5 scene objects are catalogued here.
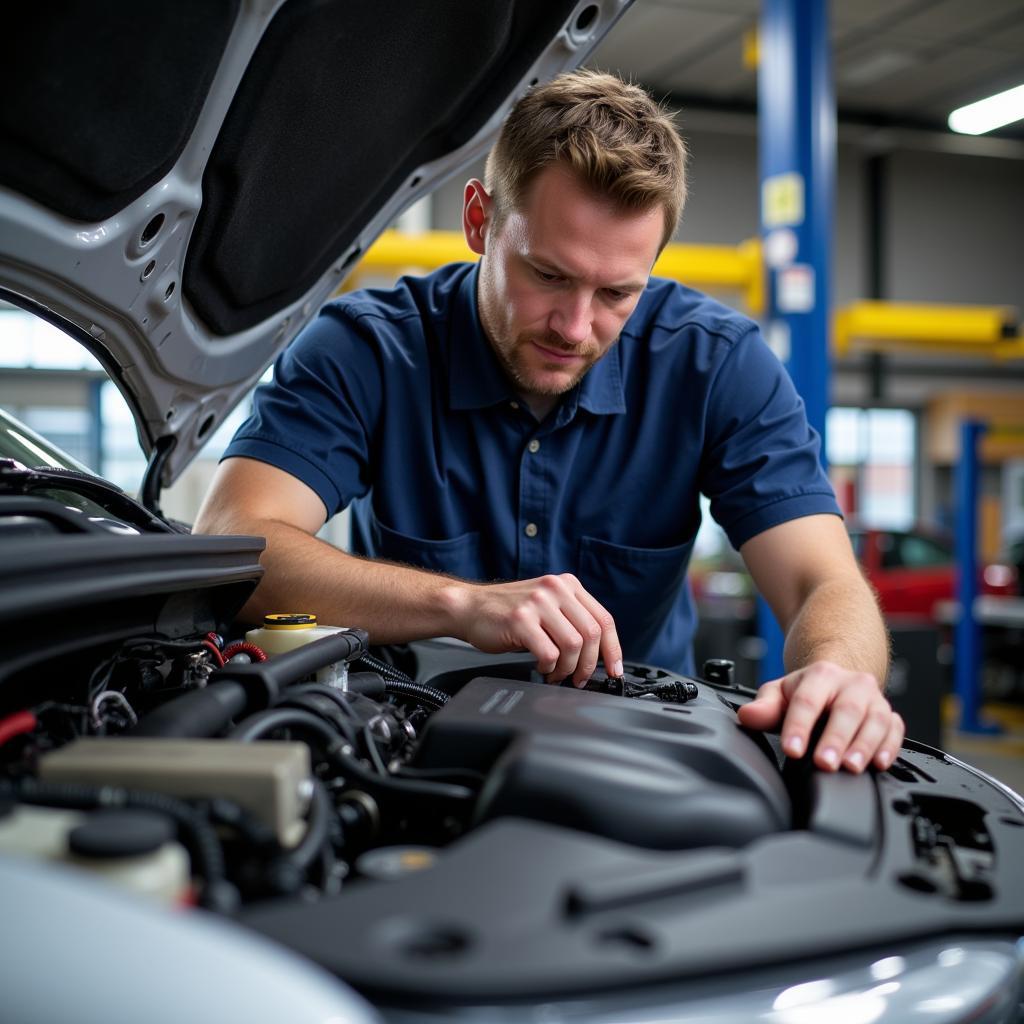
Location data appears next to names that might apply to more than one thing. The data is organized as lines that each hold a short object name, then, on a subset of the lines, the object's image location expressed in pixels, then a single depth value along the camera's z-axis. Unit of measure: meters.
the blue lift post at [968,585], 5.20
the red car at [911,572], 6.48
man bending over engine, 1.32
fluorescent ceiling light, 6.89
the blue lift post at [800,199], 3.20
